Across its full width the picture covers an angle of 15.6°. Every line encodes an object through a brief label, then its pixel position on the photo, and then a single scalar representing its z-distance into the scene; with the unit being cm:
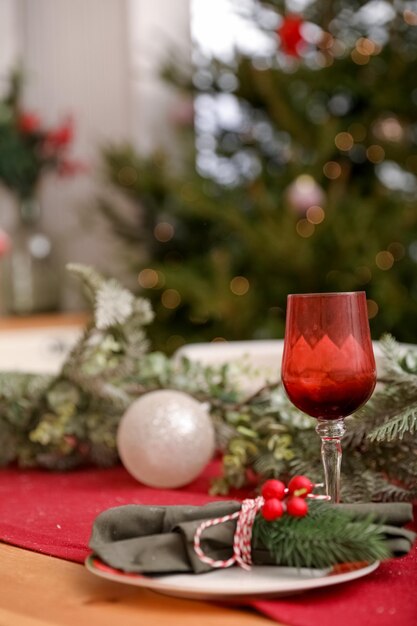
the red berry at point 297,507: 111
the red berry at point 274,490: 113
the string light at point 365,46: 368
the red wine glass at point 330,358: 119
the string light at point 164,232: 408
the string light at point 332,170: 378
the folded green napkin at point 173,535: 111
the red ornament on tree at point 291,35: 352
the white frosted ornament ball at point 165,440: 150
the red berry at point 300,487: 113
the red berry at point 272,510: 111
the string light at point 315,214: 361
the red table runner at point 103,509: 107
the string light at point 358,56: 368
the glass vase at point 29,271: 420
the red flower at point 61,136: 414
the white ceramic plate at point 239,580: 107
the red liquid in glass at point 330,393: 119
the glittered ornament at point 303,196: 351
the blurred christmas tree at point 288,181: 347
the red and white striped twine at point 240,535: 111
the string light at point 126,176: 397
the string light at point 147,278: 389
